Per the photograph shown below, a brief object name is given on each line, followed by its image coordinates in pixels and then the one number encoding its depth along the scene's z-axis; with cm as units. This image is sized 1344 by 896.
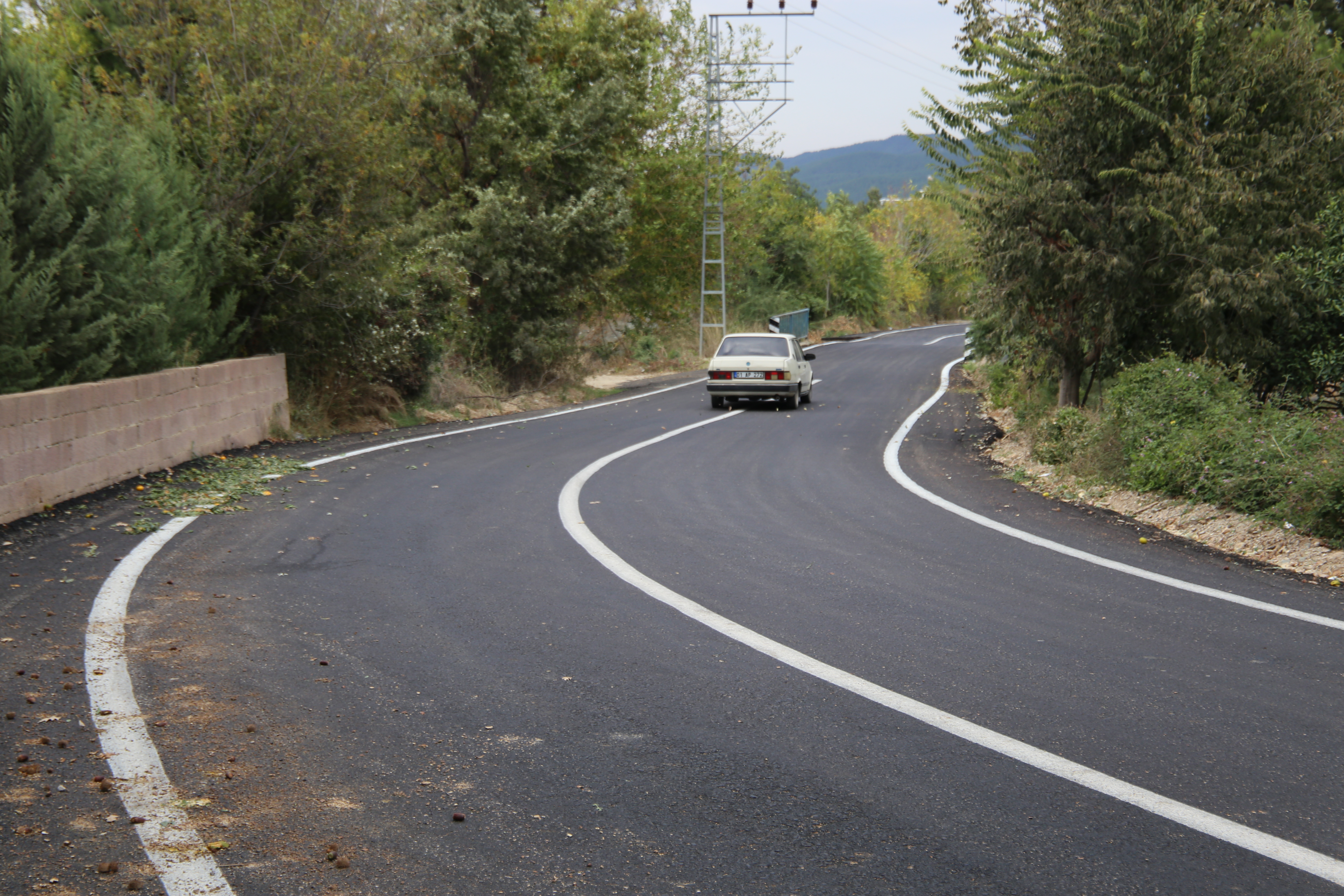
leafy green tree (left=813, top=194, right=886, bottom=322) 6003
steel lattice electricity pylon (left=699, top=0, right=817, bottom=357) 4022
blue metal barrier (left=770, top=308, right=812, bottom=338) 4803
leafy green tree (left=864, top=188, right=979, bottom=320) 7494
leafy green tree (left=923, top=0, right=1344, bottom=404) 1273
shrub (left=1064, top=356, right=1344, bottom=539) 873
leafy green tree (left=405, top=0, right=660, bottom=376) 2472
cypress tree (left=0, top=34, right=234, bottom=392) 1039
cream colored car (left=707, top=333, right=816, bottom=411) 2261
